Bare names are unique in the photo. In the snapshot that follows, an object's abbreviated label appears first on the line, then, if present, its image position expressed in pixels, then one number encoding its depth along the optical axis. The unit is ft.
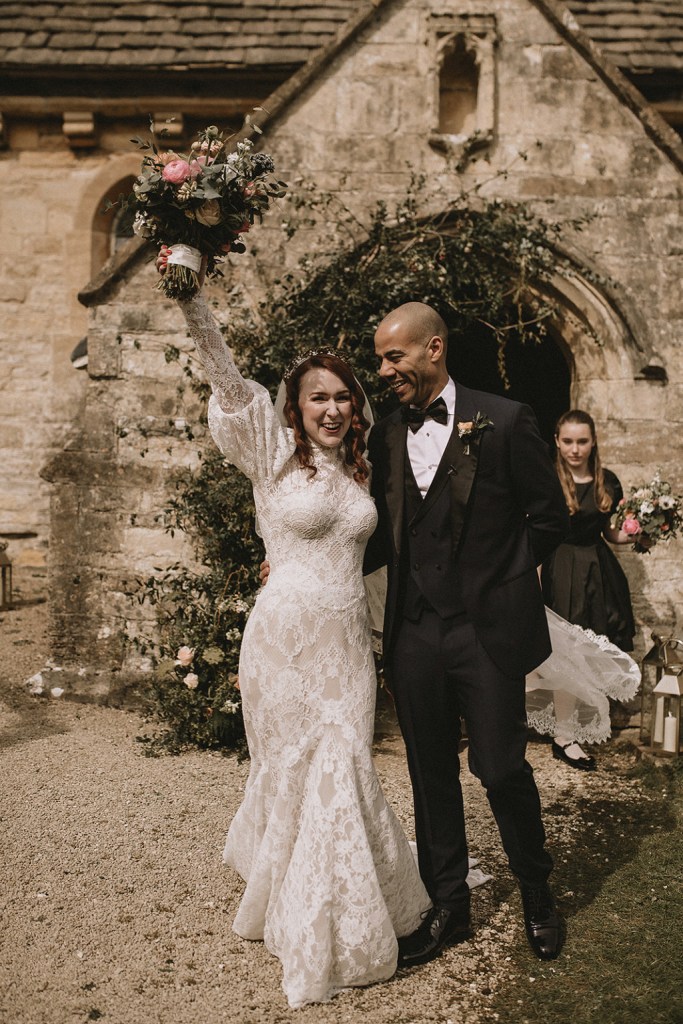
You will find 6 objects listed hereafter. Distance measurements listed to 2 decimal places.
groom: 10.91
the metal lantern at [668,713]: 18.11
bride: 10.21
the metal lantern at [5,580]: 28.43
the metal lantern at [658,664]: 18.48
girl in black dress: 18.57
